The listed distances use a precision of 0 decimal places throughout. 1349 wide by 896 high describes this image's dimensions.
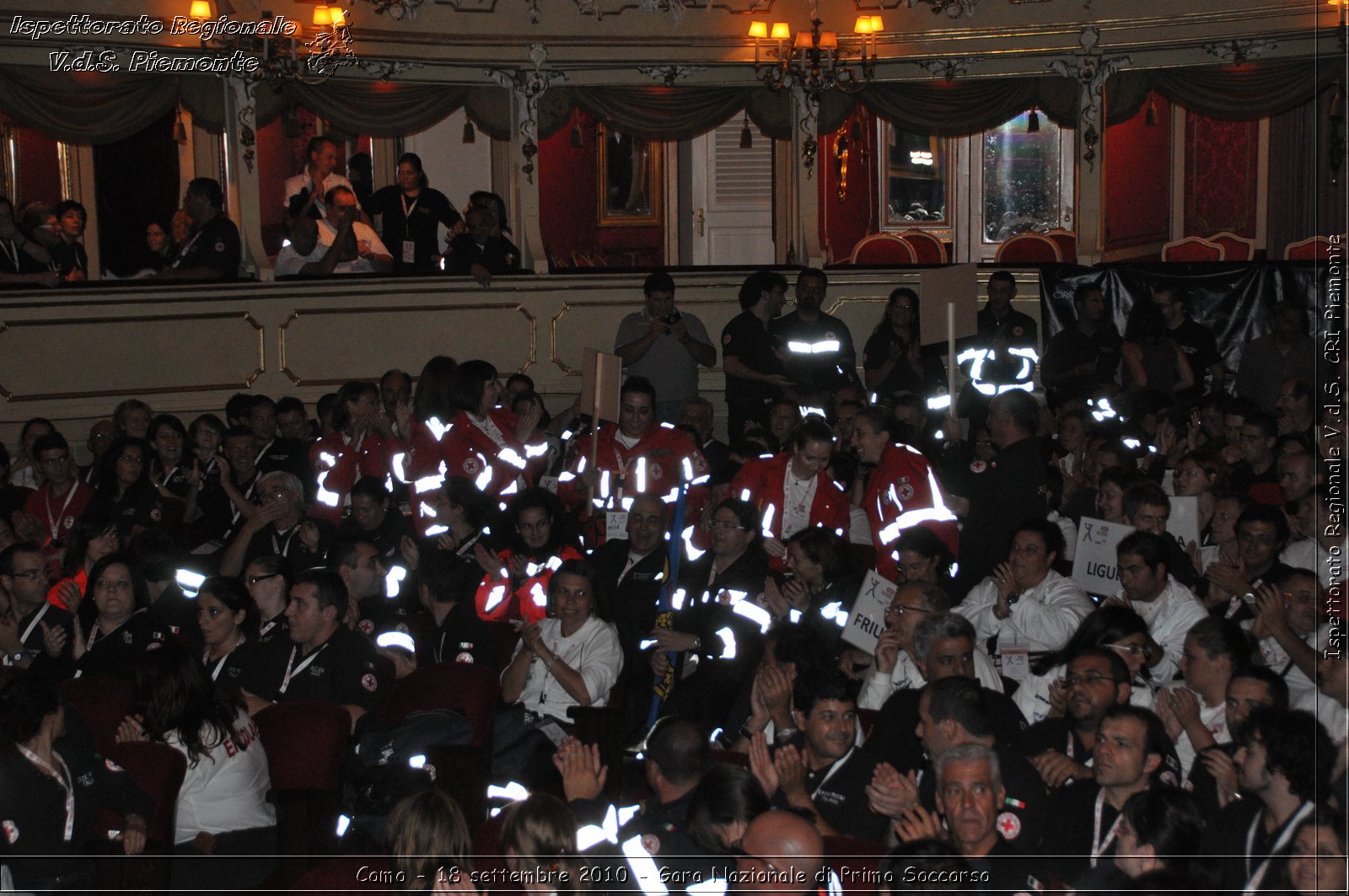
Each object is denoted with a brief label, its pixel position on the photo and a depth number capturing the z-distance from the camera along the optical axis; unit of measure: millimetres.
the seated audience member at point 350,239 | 12352
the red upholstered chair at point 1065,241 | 17297
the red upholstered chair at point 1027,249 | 16562
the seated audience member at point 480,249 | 12891
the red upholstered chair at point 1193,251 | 15469
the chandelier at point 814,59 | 12906
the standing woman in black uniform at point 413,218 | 13094
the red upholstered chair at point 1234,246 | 16531
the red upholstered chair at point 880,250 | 16578
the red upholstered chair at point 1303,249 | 15297
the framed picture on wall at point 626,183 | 17266
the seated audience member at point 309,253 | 12352
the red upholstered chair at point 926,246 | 17375
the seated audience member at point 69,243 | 12305
